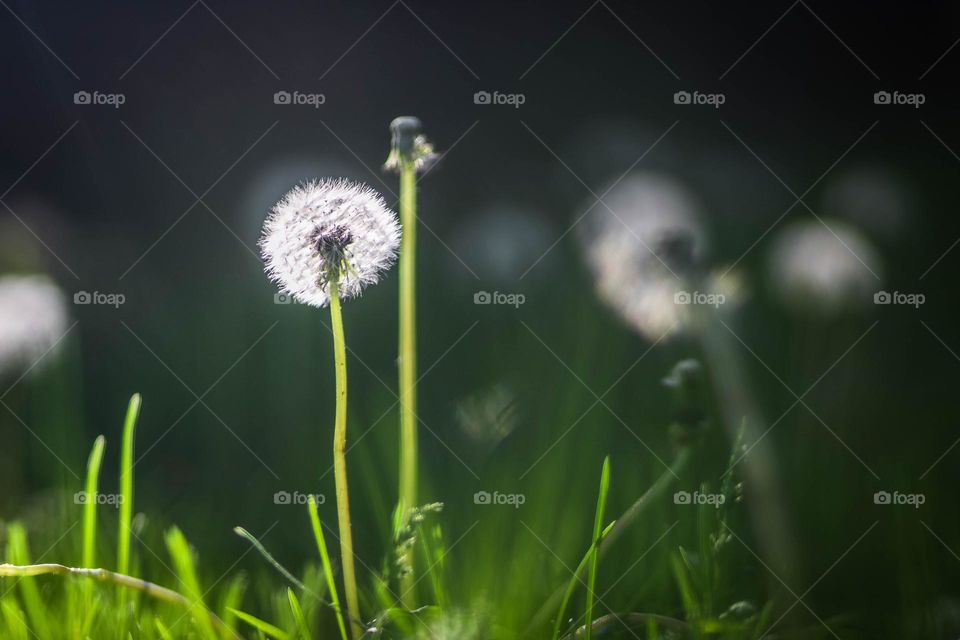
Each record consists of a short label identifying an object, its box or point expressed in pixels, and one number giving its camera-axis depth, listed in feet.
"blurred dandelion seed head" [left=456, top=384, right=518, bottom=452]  3.17
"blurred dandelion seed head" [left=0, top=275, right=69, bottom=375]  3.20
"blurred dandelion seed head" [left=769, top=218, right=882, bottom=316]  3.20
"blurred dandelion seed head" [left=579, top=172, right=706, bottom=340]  3.20
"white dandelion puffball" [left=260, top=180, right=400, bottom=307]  2.97
